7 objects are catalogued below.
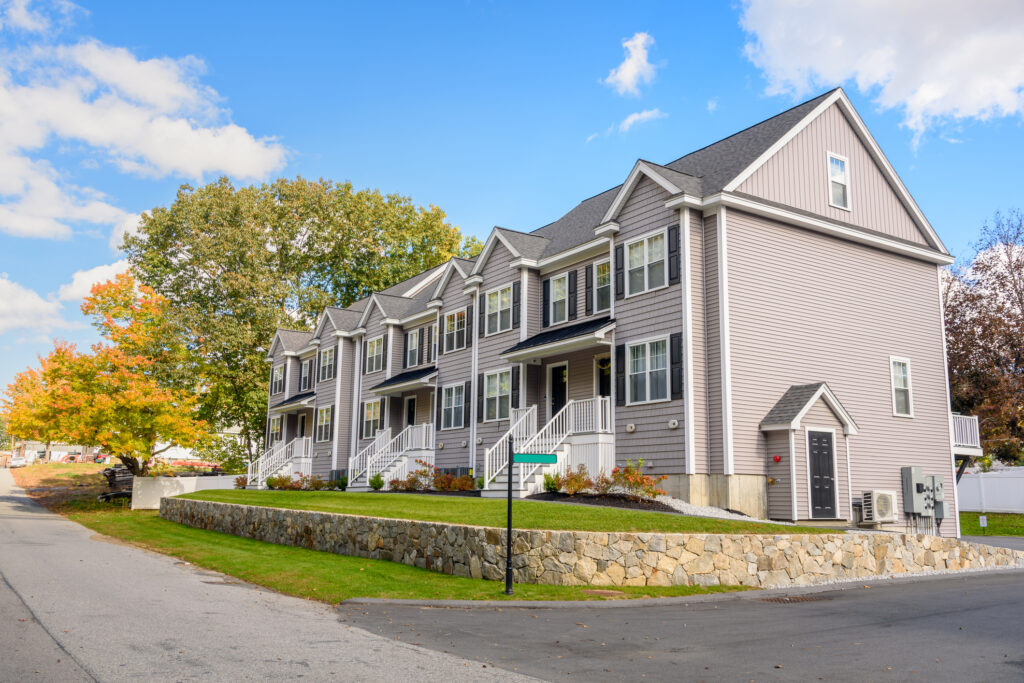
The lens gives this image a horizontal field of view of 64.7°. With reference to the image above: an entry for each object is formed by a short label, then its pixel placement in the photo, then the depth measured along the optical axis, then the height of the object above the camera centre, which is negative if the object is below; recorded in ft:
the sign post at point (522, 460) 41.11 +0.57
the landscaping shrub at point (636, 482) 60.34 -0.85
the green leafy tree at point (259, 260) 152.97 +41.60
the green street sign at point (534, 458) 43.80 +0.67
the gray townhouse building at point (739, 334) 62.39 +11.88
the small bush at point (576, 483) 64.44 -0.96
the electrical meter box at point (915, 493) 68.03 -1.70
